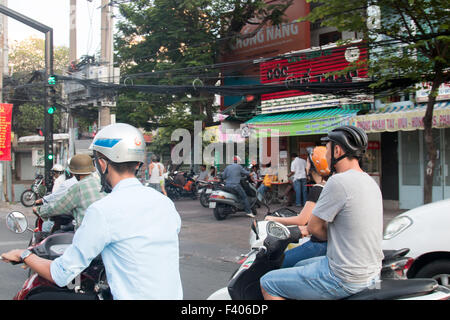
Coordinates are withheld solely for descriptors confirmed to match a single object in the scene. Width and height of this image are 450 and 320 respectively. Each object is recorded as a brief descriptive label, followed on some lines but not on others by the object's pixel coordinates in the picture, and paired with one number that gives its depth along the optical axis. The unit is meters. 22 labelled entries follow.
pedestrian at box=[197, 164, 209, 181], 16.44
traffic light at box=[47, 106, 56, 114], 12.71
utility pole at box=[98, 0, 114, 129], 13.34
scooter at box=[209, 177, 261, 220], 11.17
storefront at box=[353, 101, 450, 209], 10.48
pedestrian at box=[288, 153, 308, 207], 13.08
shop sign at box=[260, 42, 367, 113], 12.68
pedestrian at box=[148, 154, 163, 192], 14.24
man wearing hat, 3.84
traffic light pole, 12.70
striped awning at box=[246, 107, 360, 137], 12.10
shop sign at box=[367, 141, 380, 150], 12.41
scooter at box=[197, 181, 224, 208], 13.79
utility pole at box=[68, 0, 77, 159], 16.56
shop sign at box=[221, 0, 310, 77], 15.30
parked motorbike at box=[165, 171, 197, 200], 16.36
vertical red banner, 15.57
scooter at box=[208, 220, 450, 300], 2.81
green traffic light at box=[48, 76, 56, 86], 12.59
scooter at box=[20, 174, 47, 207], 15.32
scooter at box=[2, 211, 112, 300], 2.11
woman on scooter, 3.20
